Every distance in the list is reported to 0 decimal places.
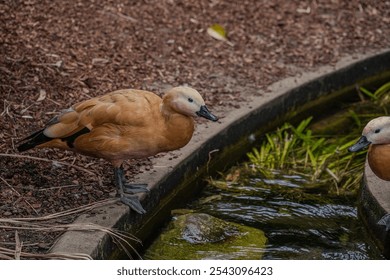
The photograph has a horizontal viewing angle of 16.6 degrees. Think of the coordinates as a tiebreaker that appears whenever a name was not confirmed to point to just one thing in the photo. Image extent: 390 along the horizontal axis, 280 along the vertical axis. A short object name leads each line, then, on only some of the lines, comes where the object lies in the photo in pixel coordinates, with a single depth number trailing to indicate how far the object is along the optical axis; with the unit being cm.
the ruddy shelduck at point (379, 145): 768
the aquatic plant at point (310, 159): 955
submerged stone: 797
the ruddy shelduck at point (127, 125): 747
